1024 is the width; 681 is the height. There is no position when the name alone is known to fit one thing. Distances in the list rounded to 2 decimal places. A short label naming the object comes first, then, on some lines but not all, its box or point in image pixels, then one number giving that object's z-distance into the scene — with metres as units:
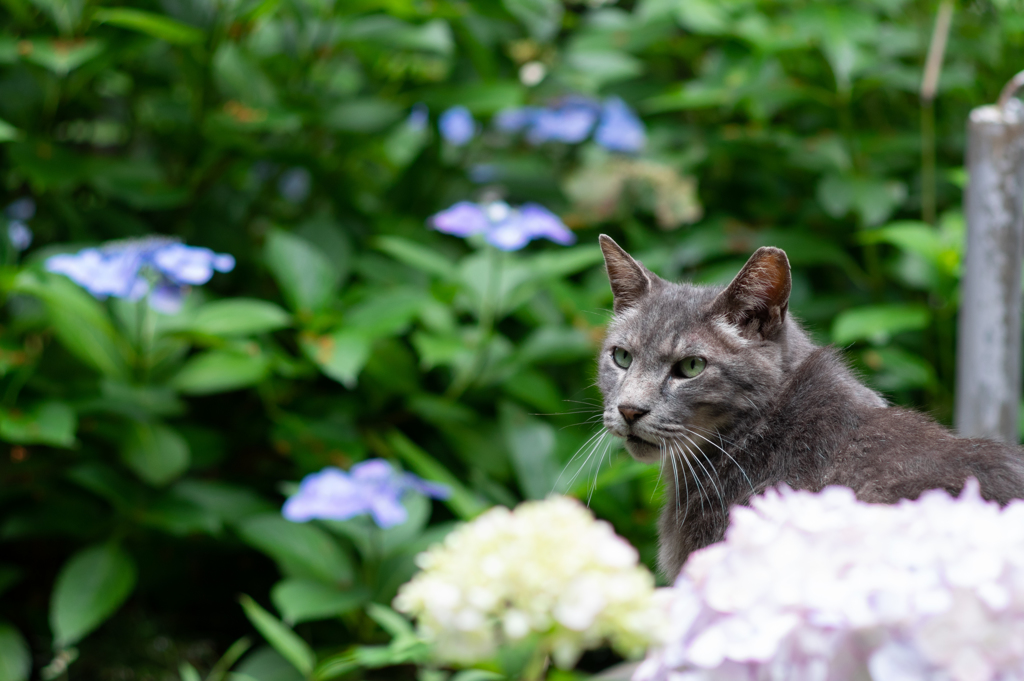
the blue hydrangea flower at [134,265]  4.27
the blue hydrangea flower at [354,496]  4.12
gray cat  2.94
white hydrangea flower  1.53
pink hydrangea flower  1.61
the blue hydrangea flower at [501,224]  4.98
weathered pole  4.09
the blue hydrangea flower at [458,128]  7.26
